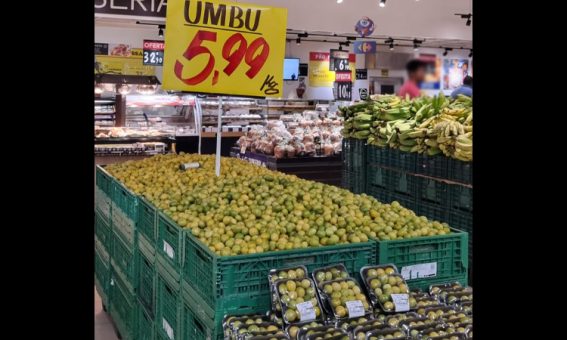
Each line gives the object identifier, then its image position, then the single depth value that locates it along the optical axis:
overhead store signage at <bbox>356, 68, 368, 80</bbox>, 17.23
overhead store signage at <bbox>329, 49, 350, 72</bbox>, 14.43
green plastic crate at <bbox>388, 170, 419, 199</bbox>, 5.43
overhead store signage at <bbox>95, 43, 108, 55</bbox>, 13.30
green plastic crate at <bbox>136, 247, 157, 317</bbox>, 3.32
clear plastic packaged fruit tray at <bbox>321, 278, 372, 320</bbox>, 2.30
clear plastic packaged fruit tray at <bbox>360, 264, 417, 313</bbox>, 2.40
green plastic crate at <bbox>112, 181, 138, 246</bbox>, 3.80
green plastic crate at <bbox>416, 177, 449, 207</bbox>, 4.97
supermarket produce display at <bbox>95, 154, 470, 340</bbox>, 2.31
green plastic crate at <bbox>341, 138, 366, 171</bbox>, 6.45
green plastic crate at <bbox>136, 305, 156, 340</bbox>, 3.36
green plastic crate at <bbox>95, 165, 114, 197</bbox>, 4.70
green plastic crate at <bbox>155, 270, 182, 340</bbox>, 2.84
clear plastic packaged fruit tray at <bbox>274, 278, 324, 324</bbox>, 2.24
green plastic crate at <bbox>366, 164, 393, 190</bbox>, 5.93
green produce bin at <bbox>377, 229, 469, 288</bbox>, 2.66
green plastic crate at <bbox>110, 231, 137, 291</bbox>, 3.83
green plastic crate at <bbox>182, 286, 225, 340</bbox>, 2.29
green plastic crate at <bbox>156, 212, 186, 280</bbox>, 2.80
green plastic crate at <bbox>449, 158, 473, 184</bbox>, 4.68
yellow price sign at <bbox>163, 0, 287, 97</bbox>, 4.00
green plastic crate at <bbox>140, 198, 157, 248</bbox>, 3.33
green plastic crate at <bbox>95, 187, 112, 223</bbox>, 4.72
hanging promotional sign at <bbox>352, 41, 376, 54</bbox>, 13.84
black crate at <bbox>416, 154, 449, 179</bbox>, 5.00
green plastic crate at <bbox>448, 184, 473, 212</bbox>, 4.63
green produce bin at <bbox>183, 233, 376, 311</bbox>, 2.30
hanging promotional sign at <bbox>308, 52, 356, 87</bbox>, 16.12
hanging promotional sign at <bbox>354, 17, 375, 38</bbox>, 13.41
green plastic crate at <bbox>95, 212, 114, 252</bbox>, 4.69
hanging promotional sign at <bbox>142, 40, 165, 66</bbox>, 12.90
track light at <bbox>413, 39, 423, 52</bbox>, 14.81
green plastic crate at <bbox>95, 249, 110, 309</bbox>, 4.73
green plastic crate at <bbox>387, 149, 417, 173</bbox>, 5.46
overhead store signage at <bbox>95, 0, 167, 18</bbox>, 10.18
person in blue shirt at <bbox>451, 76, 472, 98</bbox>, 7.17
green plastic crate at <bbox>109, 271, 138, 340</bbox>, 3.85
